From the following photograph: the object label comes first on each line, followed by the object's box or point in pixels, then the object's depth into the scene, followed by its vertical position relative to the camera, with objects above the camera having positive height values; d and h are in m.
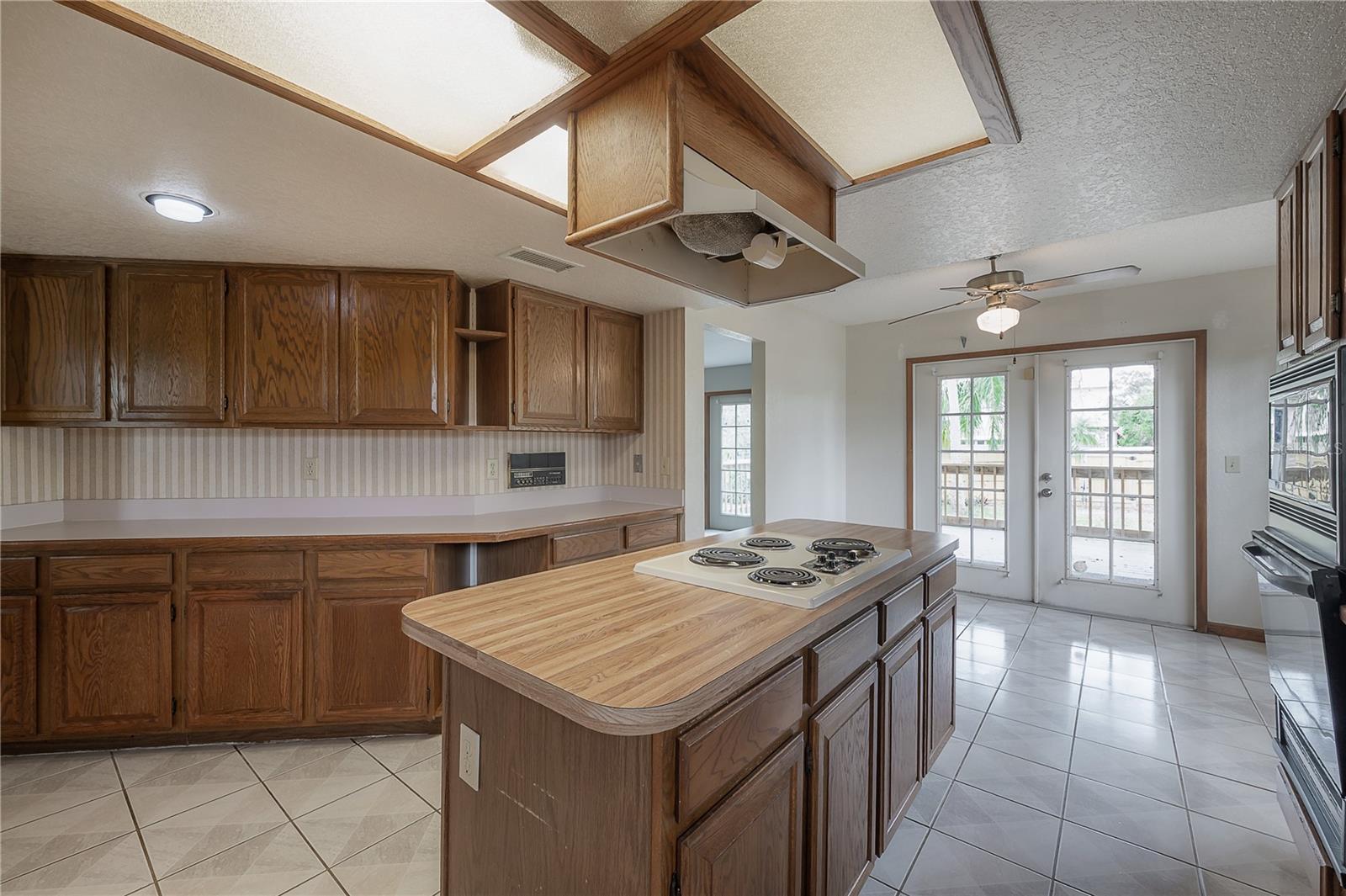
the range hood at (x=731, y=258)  1.22 +0.55
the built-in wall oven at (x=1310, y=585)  1.26 -0.32
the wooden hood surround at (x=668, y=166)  1.21 +0.67
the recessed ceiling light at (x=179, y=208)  1.95 +0.86
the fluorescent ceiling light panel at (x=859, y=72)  1.15 +0.87
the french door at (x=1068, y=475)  3.98 -0.21
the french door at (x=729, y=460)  7.16 -0.17
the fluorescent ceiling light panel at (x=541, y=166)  1.62 +0.88
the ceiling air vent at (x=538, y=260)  2.62 +0.91
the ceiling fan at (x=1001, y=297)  3.13 +0.86
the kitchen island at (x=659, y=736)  0.94 -0.58
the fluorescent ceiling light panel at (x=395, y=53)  1.12 +0.86
